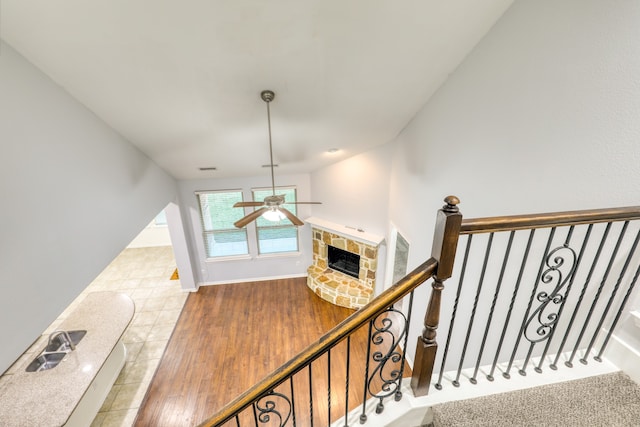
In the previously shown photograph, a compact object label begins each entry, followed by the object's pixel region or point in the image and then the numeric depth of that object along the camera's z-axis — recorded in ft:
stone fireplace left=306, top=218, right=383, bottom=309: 16.89
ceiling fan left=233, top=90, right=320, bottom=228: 8.97
